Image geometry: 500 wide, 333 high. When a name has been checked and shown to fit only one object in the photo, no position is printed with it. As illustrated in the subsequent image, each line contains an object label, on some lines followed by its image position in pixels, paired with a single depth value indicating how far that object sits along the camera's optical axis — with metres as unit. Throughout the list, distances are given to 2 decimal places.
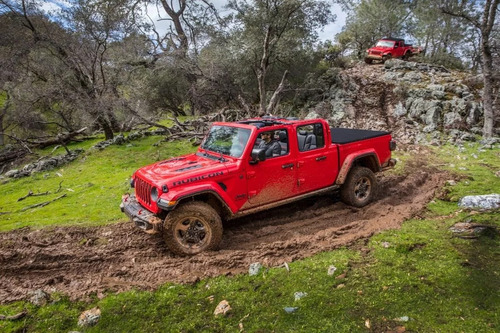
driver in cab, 5.81
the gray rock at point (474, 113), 12.70
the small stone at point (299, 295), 3.97
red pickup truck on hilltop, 20.61
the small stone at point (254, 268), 4.58
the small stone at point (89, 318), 3.73
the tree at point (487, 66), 11.04
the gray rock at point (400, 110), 14.20
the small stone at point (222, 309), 3.81
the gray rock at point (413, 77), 15.96
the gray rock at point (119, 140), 14.07
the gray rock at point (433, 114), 13.01
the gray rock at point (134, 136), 14.75
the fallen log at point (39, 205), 7.93
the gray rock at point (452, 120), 12.55
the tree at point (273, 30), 13.63
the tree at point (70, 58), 13.16
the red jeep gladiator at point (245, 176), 4.99
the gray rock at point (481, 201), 6.21
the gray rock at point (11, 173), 11.27
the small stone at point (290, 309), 3.75
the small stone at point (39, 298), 4.07
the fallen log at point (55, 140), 15.12
